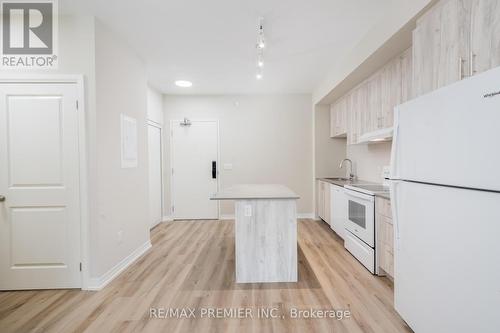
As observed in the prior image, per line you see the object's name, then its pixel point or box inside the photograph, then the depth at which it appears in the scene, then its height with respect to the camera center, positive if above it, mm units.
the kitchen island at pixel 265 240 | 2316 -809
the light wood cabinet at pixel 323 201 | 4028 -761
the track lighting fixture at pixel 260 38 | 2305 +1420
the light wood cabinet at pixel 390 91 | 2471 +826
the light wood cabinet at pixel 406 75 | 2297 +908
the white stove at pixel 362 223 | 2447 -741
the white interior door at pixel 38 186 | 2168 -210
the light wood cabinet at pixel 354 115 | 3373 +750
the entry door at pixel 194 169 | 4840 -126
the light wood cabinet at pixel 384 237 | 2191 -764
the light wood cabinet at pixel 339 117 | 3914 +840
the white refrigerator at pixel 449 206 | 993 -247
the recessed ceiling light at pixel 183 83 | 4022 +1485
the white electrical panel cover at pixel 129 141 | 2680 +281
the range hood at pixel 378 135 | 2356 +307
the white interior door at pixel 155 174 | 4355 -226
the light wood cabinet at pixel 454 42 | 1235 +767
